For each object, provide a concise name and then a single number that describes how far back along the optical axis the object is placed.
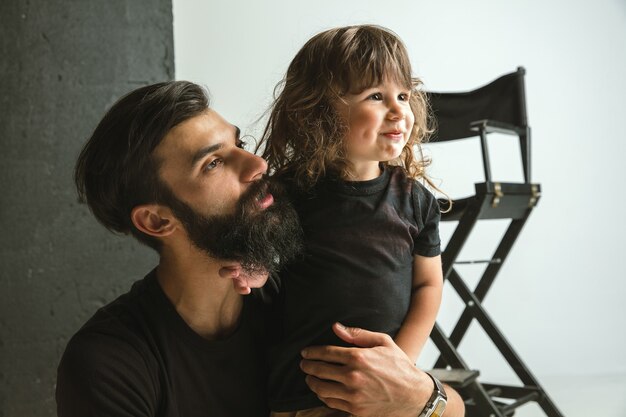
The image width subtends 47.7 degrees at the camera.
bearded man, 1.45
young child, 1.54
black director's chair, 2.48
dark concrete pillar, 2.59
